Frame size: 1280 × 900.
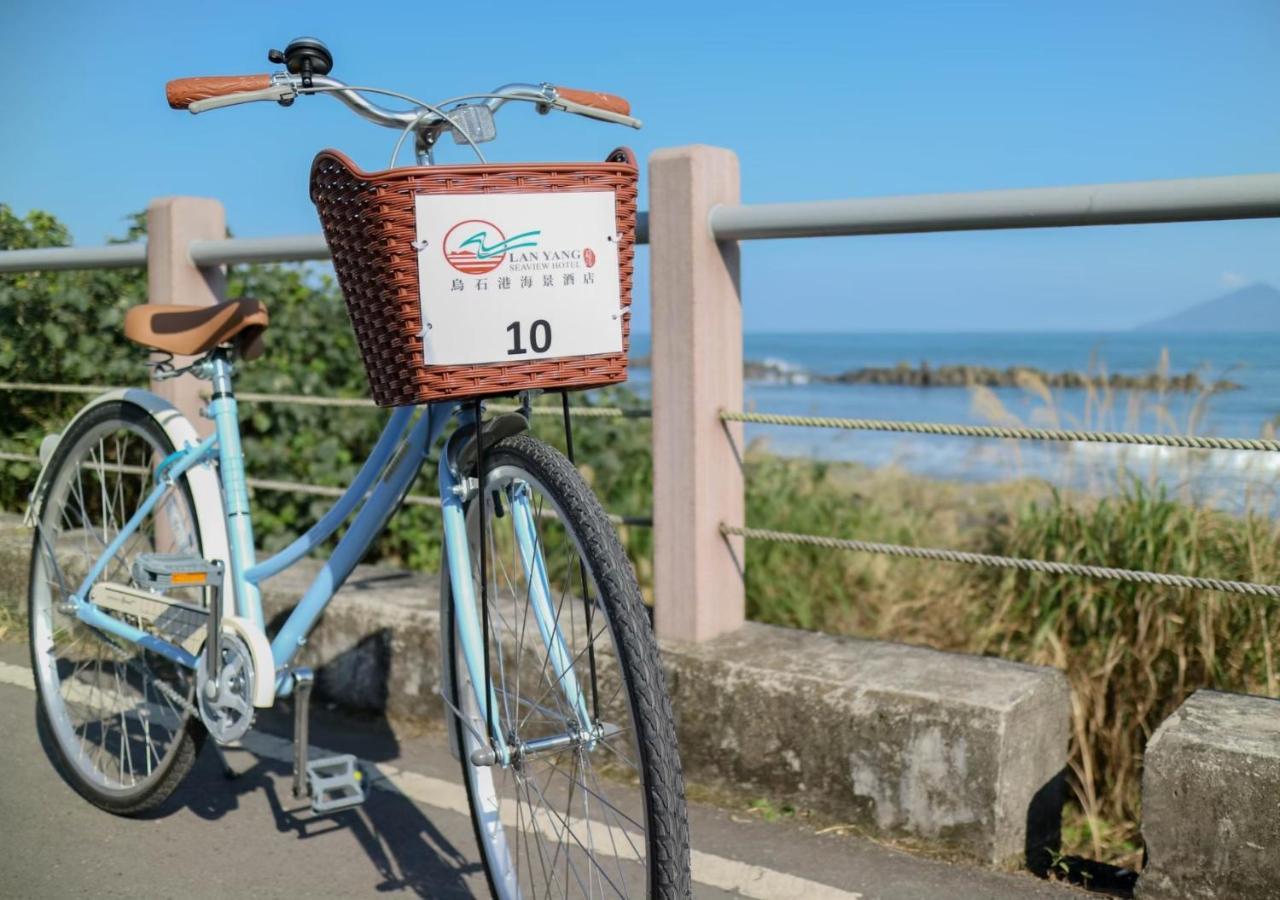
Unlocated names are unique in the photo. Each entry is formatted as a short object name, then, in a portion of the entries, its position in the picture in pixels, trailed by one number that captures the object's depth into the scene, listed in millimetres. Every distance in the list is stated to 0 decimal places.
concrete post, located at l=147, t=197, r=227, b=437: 4820
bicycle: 2402
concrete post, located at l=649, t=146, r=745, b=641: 3623
